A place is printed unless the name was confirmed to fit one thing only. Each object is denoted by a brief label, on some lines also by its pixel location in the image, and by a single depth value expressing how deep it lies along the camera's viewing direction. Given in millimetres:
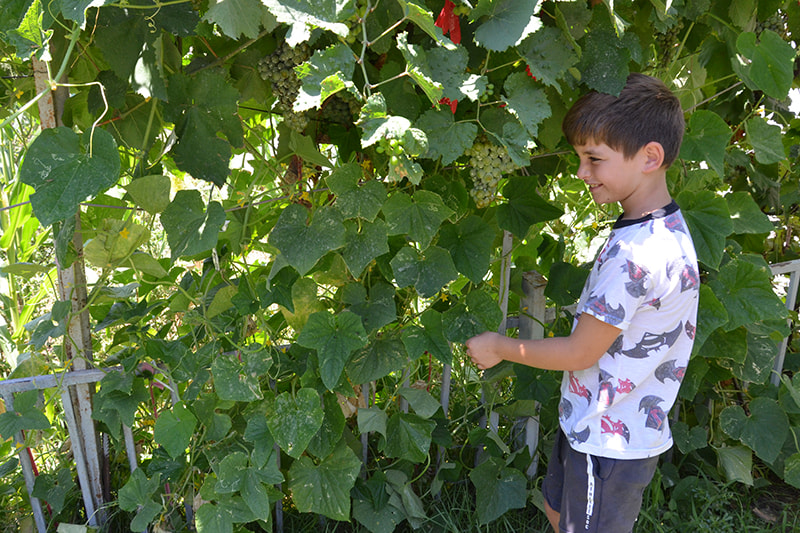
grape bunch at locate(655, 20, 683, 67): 1602
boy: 1363
